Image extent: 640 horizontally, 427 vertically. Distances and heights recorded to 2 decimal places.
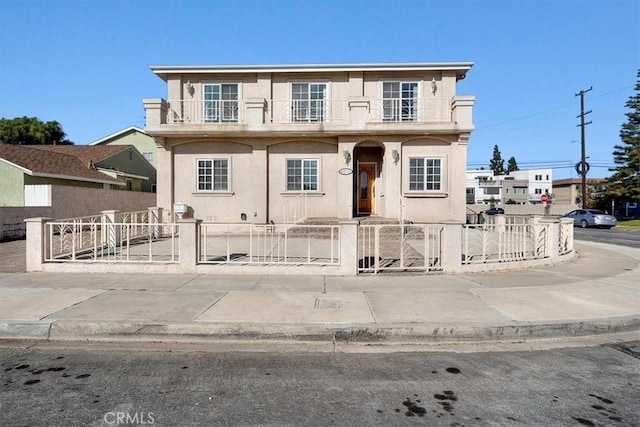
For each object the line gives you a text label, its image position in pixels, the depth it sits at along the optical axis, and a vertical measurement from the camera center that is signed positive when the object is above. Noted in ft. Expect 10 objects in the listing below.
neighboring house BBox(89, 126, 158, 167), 115.14 +21.96
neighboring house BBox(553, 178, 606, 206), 154.28 +10.89
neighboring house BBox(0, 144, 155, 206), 62.28 +8.53
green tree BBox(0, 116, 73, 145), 125.59 +28.38
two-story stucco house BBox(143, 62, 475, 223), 52.06 +10.65
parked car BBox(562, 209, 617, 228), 92.84 -2.11
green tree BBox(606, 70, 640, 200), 114.21 +16.19
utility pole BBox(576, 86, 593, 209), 111.96 +17.80
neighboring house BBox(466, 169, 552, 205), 231.59 +15.30
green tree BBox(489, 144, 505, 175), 319.06 +41.98
